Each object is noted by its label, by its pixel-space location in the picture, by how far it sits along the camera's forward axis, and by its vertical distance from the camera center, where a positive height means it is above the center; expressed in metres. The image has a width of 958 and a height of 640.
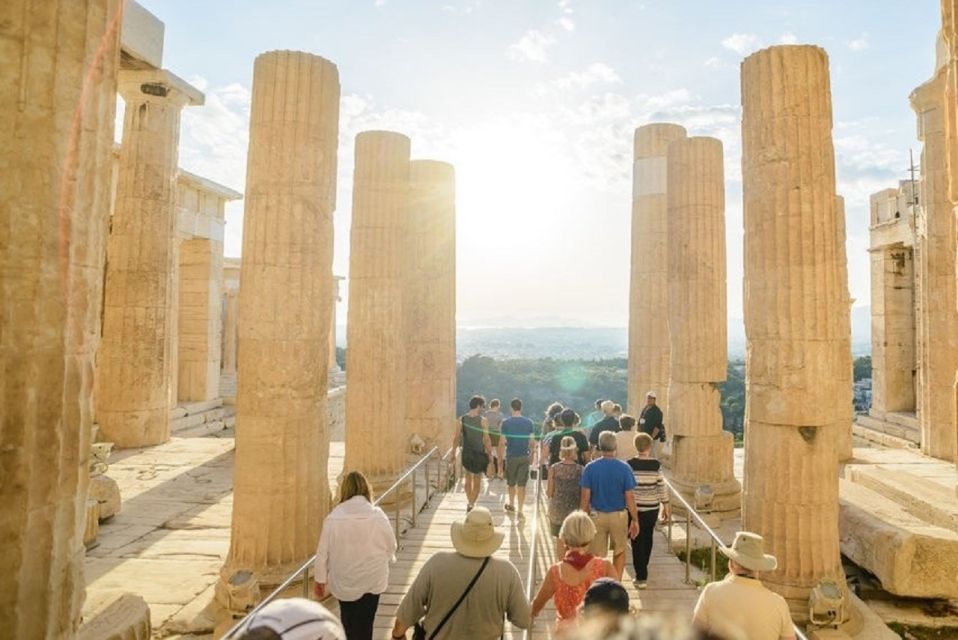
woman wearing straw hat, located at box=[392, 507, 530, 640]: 3.78 -1.54
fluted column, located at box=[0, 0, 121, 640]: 3.02 +0.23
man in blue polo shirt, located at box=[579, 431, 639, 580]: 6.59 -1.58
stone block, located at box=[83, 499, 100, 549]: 8.71 -2.66
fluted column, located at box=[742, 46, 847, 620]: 6.96 +0.34
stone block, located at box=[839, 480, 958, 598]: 7.21 -2.42
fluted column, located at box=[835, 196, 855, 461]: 13.84 -0.94
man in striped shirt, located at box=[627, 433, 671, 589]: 7.24 -1.82
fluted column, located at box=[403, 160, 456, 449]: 14.51 +1.07
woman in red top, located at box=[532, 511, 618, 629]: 4.32 -1.59
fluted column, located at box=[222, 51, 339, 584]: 6.84 +0.20
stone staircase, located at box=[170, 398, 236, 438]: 18.02 -2.41
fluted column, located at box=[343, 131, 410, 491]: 10.73 +0.57
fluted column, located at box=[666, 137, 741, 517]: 11.58 +0.85
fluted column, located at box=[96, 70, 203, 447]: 15.17 +1.46
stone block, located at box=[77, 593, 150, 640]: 4.75 -2.29
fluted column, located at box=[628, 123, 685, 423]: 15.37 +1.94
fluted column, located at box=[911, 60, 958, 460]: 14.56 +1.65
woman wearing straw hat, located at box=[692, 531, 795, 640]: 4.02 -1.69
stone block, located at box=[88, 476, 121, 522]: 9.63 -2.46
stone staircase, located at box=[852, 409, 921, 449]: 18.58 -2.47
